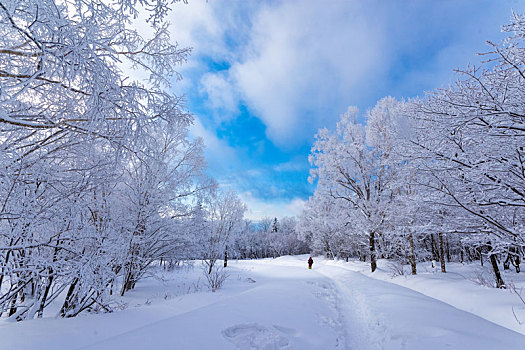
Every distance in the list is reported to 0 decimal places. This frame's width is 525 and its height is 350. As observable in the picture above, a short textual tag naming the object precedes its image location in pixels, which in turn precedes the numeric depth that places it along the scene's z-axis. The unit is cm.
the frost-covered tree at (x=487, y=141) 368
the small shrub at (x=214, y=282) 1027
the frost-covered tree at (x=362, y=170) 1470
